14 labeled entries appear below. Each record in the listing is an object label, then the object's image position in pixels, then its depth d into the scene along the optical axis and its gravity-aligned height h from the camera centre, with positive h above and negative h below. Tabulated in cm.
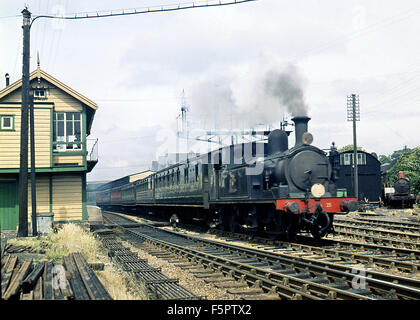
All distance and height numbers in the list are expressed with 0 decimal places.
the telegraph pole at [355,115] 3380 +580
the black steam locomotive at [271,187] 1274 -7
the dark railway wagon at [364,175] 4181 +83
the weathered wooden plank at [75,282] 610 -147
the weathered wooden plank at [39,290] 603 -146
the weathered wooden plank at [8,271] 639 -137
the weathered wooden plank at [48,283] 607 -145
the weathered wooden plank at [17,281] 583 -136
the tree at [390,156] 11728 +782
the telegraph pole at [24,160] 1460 +93
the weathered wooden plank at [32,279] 650 -140
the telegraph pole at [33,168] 1577 +74
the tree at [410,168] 4244 +185
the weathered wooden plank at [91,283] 596 -145
